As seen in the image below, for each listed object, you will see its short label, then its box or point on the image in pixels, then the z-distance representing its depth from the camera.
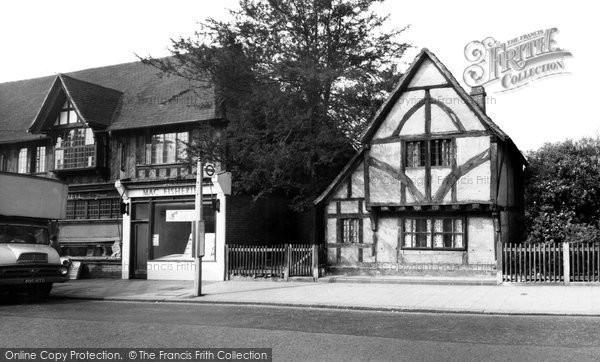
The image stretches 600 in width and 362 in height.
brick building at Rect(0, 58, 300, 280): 22.70
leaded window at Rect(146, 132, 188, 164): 24.48
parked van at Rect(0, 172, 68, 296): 15.75
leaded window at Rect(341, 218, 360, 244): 22.31
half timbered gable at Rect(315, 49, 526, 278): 20.30
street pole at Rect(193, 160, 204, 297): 16.98
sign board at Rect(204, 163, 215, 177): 17.71
